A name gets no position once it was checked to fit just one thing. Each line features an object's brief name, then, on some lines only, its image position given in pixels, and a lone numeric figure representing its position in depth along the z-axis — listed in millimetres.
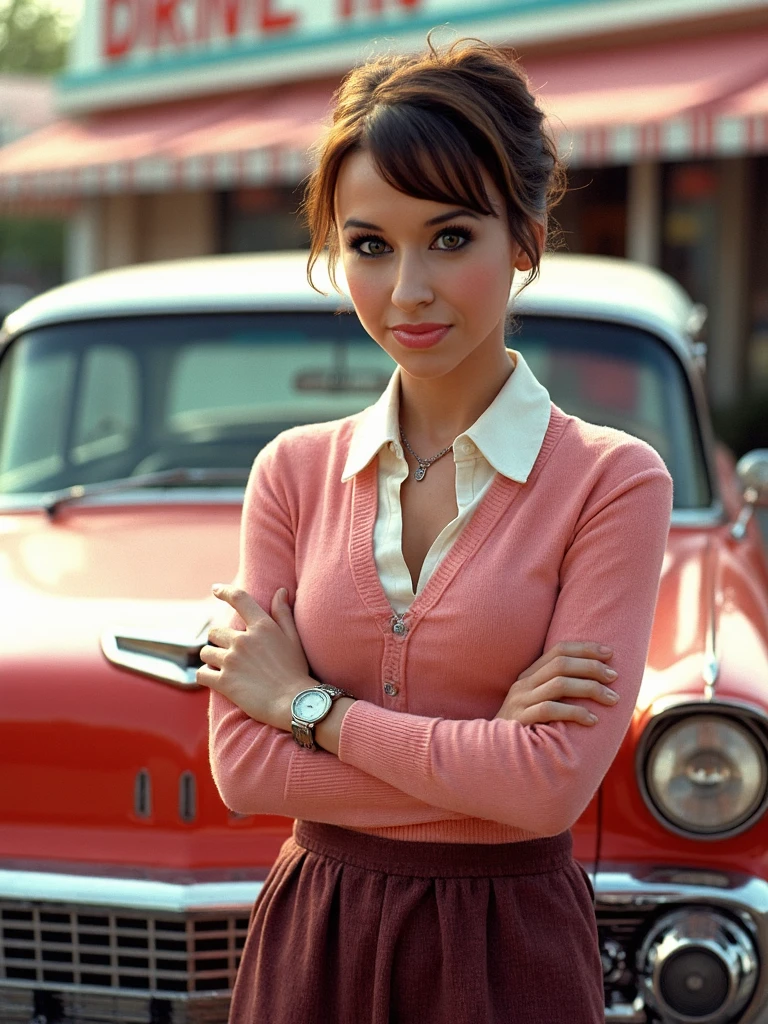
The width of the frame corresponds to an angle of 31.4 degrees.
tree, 37594
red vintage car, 2248
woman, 1623
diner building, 9875
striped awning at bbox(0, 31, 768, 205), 9125
